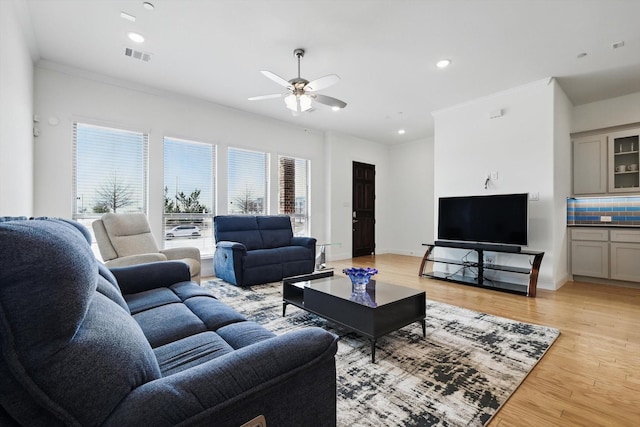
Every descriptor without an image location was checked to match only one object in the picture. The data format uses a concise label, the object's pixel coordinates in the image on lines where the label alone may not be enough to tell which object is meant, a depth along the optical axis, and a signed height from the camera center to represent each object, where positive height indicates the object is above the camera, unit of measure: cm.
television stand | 378 -81
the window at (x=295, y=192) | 597 +46
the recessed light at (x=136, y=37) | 305 +189
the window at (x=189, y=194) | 457 +32
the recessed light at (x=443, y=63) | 352 +186
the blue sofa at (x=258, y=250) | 408 -58
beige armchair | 327 -33
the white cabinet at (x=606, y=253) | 412 -60
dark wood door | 714 +10
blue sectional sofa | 60 -40
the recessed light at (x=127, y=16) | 273 +188
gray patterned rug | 159 -108
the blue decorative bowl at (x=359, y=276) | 250 -55
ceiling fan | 297 +134
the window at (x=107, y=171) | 387 +59
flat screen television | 401 -9
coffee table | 212 -75
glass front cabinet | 428 +79
